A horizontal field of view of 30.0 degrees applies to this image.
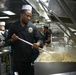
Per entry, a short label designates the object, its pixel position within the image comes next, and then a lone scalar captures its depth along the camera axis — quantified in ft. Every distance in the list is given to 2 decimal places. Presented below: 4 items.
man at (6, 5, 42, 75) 6.40
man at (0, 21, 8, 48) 10.47
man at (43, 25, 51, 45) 12.72
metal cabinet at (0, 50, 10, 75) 9.85
